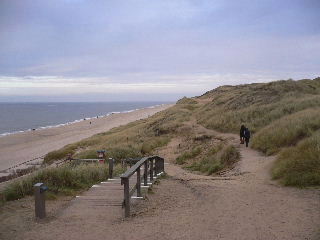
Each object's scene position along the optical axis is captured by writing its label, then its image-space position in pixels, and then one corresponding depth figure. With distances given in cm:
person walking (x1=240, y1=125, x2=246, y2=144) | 2113
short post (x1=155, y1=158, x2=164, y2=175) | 1469
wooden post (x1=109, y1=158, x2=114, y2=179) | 1348
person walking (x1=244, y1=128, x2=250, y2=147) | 2066
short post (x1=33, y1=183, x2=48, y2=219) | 741
